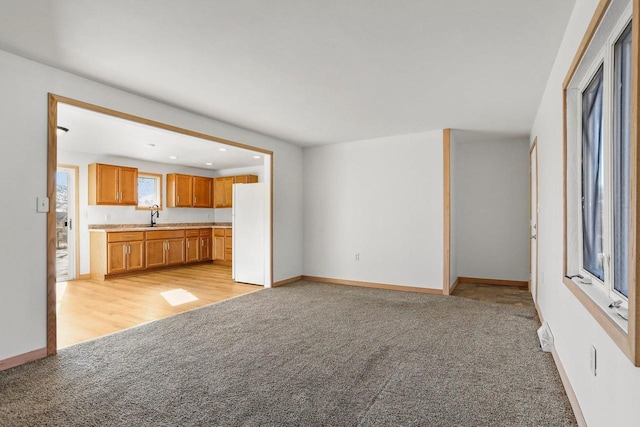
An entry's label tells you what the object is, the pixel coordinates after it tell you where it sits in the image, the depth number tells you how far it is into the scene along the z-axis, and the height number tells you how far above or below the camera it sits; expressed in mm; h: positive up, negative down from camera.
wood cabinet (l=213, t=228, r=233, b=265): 8000 -730
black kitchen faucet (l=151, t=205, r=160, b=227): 7672 +21
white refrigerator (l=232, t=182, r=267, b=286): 5703 -302
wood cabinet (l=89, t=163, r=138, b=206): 6402 +587
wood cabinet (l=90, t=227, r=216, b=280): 6273 -704
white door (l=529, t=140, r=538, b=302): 4082 -16
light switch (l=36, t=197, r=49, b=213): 2746 +87
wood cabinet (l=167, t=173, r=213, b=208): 7887 +569
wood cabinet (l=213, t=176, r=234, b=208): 8422 +578
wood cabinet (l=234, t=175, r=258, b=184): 8055 +855
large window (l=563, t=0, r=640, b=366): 1065 +189
